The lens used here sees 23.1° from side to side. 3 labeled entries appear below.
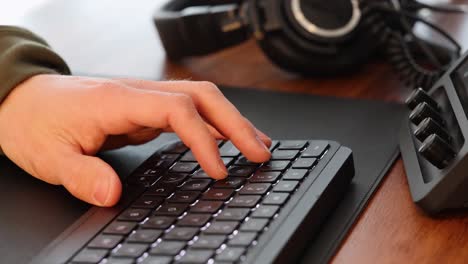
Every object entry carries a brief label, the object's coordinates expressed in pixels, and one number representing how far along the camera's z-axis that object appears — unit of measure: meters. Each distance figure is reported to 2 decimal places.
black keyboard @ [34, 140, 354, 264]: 0.55
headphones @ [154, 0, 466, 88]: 0.78
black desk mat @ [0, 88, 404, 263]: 0.61
